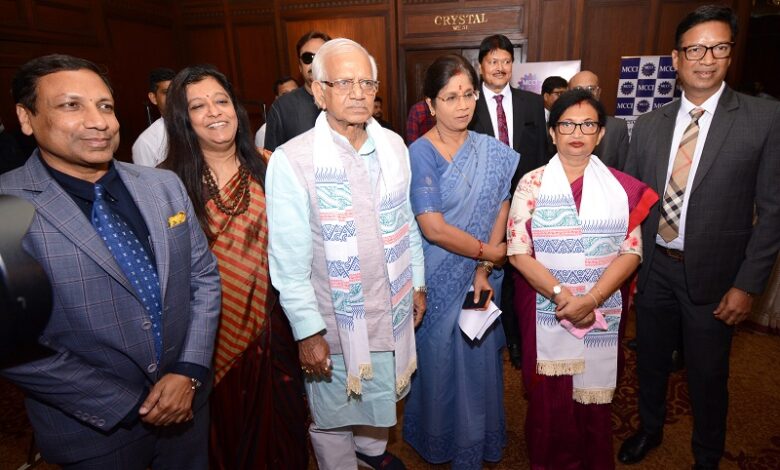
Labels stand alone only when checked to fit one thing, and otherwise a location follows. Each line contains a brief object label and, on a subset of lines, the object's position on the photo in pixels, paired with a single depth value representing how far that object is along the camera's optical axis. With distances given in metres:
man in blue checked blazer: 1.07
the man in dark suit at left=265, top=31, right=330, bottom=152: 2.58
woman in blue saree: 1.71
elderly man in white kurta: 1.44
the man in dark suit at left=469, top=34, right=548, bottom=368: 2.67
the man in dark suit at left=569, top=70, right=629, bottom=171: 2.82
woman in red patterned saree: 1.54
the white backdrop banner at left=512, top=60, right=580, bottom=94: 4.74
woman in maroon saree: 1.63
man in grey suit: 1.61
